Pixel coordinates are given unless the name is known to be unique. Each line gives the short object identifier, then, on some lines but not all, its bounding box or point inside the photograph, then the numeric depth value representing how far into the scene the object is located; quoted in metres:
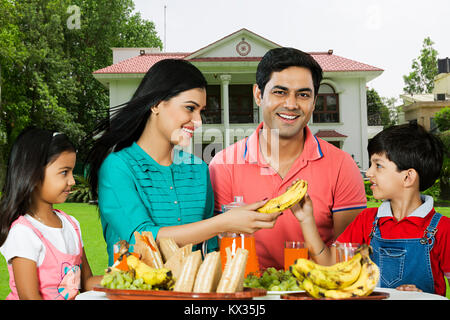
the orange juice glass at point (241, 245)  1.71
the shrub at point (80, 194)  14.46
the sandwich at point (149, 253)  1.45
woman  1.84
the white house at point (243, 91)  16.11
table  1.40
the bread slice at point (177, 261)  1.38
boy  2.02
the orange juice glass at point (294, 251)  1.76
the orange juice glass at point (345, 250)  1.50
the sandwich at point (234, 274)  1.26
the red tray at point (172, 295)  1.24
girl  1.85
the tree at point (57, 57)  18.97
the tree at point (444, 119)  17.00
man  2.22
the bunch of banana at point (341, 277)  1.26
